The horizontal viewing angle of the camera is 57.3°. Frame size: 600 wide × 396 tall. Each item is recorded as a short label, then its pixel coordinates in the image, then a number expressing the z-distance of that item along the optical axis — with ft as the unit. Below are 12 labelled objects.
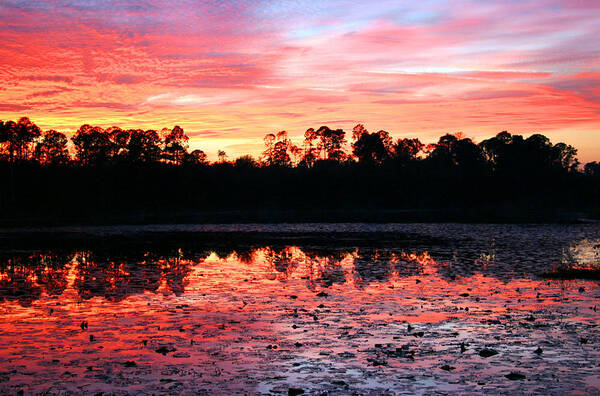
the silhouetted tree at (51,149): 401.02
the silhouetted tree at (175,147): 438.81
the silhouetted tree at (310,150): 589.32
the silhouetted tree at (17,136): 344.49
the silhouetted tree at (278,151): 575.79
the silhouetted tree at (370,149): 556.10
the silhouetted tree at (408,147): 622.01
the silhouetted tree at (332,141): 583.17
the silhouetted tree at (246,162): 503.49
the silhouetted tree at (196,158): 453.08
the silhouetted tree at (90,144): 396.98
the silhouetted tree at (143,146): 401.29
